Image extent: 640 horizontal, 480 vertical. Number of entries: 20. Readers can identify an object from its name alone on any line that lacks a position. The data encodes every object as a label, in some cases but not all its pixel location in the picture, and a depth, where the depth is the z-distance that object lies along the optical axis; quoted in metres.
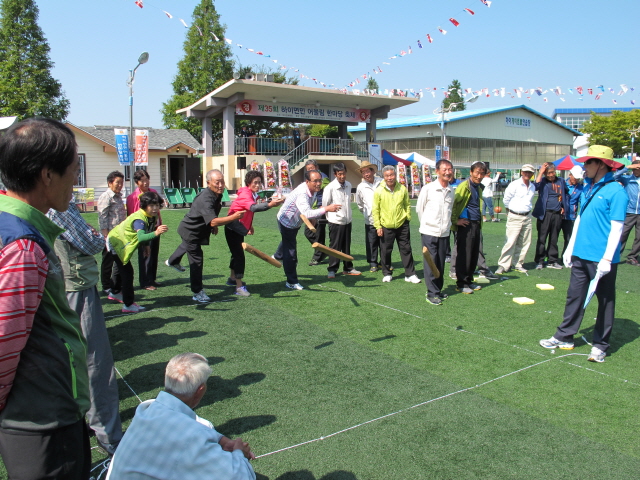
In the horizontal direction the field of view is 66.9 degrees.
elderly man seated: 1.79
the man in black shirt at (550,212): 9.69
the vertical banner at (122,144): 18.81
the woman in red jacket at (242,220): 7.29
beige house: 28.52
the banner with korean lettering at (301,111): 28.97
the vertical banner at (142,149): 19.55
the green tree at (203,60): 40.66
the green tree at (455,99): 94.42
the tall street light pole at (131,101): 17.14
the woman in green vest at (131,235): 5.85
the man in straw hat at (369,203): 9.17
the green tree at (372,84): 75.69
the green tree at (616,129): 49.25
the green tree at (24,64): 26.70
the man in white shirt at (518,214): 8.98
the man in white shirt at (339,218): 8.82
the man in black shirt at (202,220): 6.61
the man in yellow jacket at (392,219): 8.22
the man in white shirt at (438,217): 7.16
